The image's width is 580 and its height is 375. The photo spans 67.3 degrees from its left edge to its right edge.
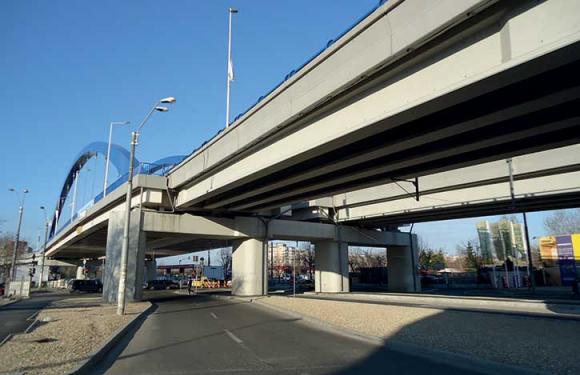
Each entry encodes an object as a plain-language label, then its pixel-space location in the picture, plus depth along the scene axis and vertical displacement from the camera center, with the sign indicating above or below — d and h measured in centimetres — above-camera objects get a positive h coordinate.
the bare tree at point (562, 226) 7156 +748
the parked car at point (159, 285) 6706 -154
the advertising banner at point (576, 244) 4910 +303
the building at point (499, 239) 6619 +546
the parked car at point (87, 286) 6172 -148
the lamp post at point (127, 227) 2020 +237
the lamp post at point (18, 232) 5234 +528
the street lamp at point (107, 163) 5370 +1397
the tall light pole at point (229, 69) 2652 +1255
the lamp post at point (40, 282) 6821 -127
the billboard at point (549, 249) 5606 +292
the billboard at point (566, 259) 4622 +135
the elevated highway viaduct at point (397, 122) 988 +507
